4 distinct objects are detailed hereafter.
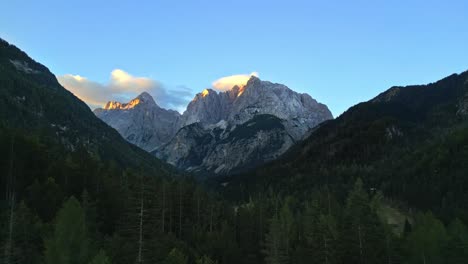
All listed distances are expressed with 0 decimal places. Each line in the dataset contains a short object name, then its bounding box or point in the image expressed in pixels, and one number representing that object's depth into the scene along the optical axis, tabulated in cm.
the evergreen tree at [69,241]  4938
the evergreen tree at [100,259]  4206
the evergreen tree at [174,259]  5358
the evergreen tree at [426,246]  8362
